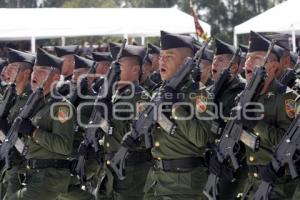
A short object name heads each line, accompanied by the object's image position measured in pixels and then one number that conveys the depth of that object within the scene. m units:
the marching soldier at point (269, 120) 9.69
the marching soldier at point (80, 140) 13.72
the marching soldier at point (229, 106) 11.69
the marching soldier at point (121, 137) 12.46
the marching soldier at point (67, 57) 16.72
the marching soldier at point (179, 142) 10.20
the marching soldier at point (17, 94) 13.27
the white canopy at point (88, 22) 34.12
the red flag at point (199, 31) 28.05
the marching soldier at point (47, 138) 12.09
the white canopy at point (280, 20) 27.36
